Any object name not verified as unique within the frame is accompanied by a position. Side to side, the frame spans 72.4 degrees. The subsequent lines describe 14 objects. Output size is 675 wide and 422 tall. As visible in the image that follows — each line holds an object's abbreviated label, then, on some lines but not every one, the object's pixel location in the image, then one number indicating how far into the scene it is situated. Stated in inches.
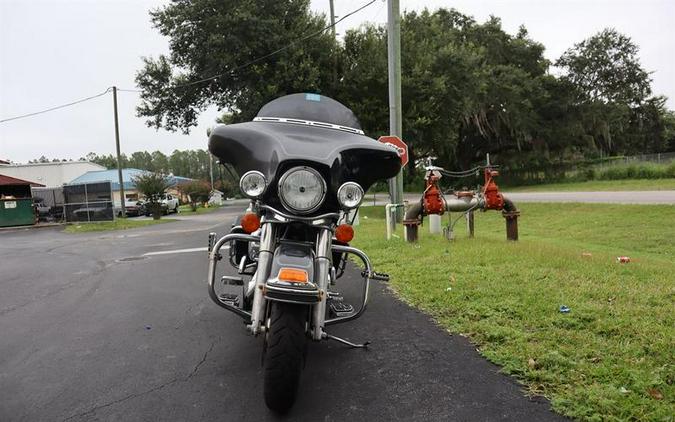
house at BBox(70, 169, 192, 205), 1697.8
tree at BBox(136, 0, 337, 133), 658.8
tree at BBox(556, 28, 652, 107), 1446.9
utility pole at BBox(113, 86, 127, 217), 953.7
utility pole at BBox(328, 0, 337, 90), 721.6
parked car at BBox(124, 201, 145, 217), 1249.4
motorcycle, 104.1
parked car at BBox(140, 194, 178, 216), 1204.4
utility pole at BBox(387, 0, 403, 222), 454.3
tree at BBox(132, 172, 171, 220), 997.2
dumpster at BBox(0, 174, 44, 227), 903.7
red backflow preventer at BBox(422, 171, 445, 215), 331.9
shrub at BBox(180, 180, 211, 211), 1567.4
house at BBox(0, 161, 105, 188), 1706.4
